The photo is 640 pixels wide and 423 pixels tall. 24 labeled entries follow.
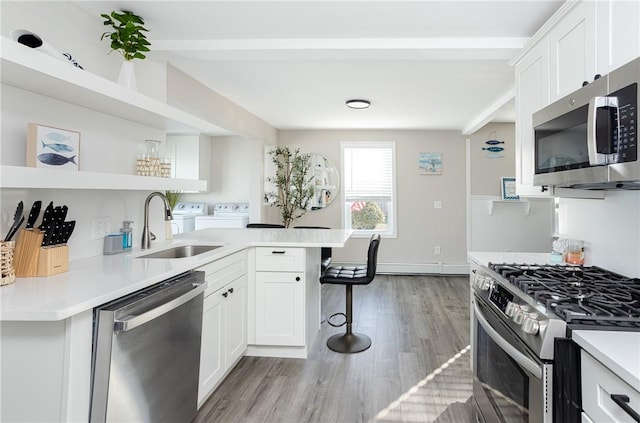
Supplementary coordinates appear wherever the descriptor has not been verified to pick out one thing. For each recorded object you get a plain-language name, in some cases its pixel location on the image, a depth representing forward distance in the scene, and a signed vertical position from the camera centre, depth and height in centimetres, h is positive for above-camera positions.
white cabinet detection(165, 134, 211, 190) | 588 +95
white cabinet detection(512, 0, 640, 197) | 142 +75
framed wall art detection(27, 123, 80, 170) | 171 +32
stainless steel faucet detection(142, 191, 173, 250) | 252 -11
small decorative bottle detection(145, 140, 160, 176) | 241 +37
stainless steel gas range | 117 -40
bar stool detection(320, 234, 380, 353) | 296 -53
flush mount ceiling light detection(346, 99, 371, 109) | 417 +127
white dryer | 583 -5
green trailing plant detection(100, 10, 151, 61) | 209 +103
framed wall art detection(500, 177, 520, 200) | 573 +44
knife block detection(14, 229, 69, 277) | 158 -19
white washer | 591 -2
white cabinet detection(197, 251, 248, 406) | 212 -68
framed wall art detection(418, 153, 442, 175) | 594 +85
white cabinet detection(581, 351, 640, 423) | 91 -48
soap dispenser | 235 -14
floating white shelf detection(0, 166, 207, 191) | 134 +15
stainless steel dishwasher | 133 -58
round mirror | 611 +58
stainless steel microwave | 122 +32
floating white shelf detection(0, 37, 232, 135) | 137 +58
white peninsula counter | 120 -41
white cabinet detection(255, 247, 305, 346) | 279 -62
